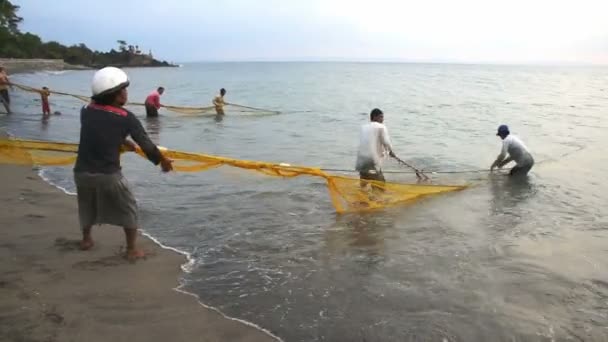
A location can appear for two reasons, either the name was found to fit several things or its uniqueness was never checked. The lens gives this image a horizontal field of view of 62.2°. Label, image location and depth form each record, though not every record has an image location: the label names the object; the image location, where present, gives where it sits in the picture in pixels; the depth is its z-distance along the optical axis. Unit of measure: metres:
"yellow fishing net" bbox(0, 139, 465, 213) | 5.96
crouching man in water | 10.20
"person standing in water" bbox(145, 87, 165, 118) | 20.06
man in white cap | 4.27
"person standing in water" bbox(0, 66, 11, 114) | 16.73
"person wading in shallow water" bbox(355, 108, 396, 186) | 7.46
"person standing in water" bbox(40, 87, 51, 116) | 18.19
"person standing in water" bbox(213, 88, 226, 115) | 22.78
